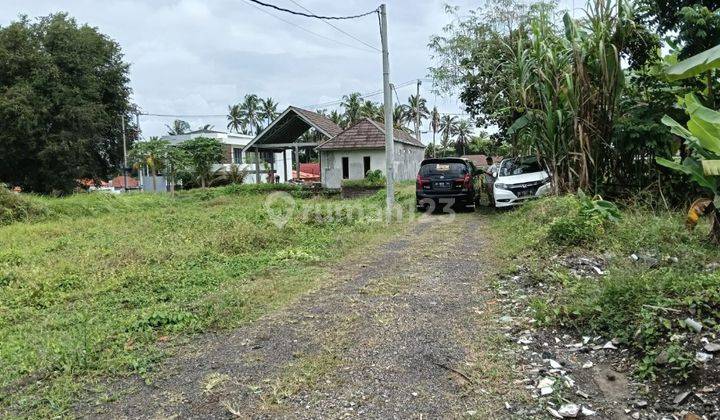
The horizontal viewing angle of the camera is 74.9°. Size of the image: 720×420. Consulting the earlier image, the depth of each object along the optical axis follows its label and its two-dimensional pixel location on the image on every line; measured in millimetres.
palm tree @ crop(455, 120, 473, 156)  62738
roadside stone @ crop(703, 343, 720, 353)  3033
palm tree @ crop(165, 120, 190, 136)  62781
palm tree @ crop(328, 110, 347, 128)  58312
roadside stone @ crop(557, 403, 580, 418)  2850
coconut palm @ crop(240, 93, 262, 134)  68438
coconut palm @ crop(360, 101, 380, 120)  55406
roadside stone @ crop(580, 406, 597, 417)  2848
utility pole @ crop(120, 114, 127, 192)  30453
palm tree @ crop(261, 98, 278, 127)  66938
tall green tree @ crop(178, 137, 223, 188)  30234
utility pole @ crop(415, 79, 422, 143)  37875
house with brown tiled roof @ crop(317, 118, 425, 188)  24688
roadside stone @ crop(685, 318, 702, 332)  3244
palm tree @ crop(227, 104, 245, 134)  69625
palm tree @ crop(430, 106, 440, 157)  52181
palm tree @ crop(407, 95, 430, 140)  56294
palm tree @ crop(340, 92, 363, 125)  57625
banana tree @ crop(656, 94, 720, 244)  5102
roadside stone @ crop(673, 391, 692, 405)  2804
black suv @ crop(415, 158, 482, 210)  13141
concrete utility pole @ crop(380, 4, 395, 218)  13240
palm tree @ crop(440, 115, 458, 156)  63625
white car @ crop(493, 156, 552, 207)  11727
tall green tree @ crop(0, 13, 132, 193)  24641
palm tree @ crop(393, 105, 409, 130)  57438
